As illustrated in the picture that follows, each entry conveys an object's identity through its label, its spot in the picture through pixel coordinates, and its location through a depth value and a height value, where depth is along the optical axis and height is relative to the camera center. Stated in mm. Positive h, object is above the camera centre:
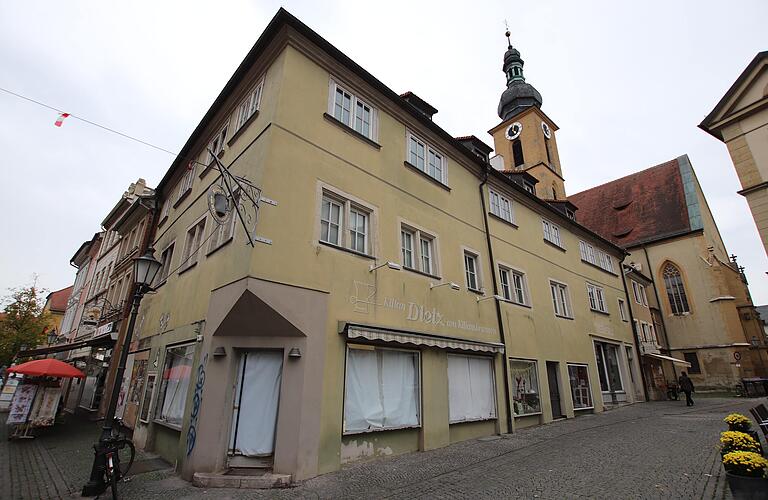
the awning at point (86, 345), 16311 +1544
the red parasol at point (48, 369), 11914 +325
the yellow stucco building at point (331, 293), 7586 +2263
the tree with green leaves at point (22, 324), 26672 +3903
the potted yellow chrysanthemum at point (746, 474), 4863 -1126
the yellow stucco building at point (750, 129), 13344 +9299
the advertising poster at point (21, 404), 12336 -773
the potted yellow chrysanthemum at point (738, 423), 7543 -722
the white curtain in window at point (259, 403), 7383 -418
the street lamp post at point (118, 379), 6488 +21
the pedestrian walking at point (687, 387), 19625 -113
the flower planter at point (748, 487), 4844 -1271
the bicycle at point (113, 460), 6258 -1309
